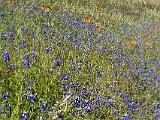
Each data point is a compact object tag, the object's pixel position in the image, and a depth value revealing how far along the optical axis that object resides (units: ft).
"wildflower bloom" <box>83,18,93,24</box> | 27.47
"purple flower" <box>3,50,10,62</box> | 13.90
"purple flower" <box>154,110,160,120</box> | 13.62
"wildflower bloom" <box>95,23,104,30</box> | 26.93
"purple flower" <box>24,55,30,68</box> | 13.81
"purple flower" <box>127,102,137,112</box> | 13.68
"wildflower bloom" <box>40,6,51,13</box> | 26.02
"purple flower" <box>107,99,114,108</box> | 13.23
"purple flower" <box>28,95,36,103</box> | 10.98
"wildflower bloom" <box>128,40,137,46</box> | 24.90
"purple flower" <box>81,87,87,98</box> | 12.97
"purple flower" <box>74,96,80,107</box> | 11.74
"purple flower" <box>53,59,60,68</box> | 15.23
